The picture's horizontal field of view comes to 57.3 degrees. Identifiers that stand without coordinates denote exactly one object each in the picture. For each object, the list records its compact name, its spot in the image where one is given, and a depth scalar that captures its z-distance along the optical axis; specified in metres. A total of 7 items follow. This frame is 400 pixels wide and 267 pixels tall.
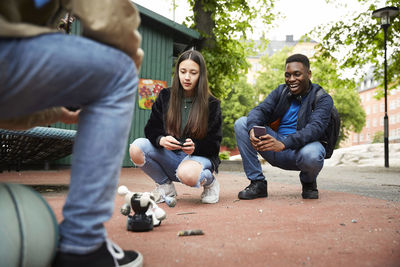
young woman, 3.76
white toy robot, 2.39
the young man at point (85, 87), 1.08
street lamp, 12.44
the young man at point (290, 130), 3.91
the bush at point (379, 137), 51.86
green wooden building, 10.75
